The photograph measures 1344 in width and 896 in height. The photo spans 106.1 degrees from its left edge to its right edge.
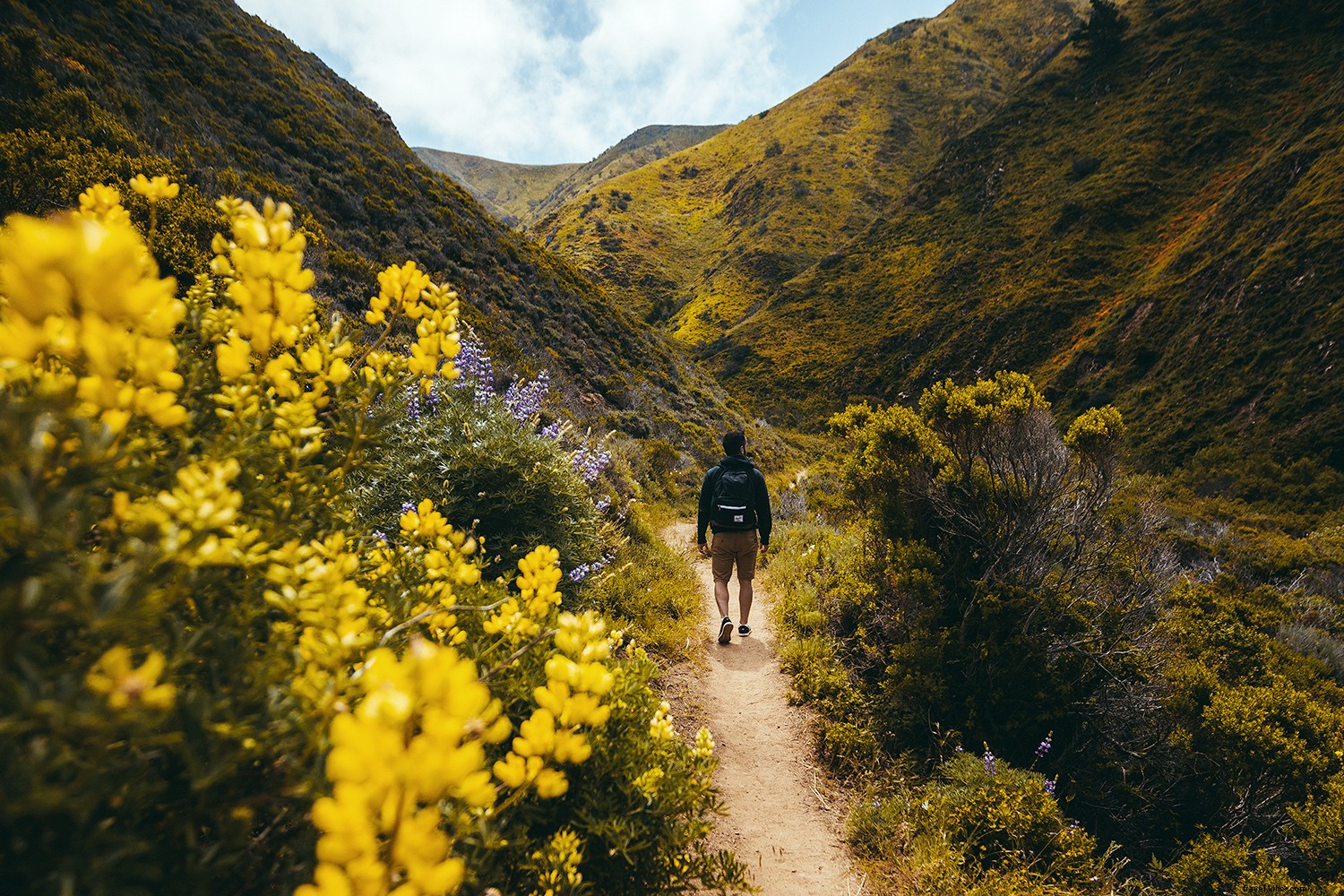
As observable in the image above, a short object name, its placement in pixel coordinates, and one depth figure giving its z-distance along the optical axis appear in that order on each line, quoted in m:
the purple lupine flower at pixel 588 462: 5.01
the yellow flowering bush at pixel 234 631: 0.61
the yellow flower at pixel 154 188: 1.50
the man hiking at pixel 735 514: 5.03
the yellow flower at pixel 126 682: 0.63
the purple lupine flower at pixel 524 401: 4.78
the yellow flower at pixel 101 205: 1.36
